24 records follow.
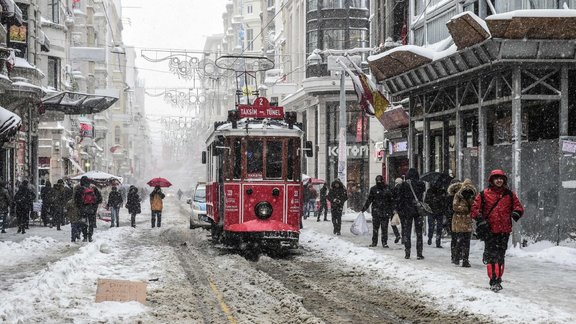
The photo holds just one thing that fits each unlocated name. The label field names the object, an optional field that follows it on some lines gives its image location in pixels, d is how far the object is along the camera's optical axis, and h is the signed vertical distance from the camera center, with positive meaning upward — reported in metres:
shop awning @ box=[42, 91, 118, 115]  34.91 +3.06
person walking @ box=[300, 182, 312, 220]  39.38 -1.13
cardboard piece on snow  11.26 -1.61
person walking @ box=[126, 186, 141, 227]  31.47 -1.07
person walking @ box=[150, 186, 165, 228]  30.73 -1.02
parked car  28.81 -1.20
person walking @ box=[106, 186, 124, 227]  31.05 -0.98
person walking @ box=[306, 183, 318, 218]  40.72 -1.08
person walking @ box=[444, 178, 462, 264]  16.56 -0.76
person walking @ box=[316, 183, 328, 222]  36.79 -1.07
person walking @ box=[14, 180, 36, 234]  26.81 -0.91
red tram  19.08 -0.04
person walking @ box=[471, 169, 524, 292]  12.50 -0.62
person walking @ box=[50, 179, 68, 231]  29.14 -0.85
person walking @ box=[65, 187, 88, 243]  22.84 -1.28
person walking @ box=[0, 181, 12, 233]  24.97 -0.72
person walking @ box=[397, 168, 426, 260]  17.70 -0.88
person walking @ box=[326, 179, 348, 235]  26.87 -0.87
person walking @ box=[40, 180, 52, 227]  29.61 -1.06
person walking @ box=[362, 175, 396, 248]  20.38 -0.77
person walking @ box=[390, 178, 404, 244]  18.86 -0.54
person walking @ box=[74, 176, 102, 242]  23.06 -0.74
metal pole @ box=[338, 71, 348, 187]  31.41 +1.33
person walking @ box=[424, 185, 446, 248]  20.86 -0.65
